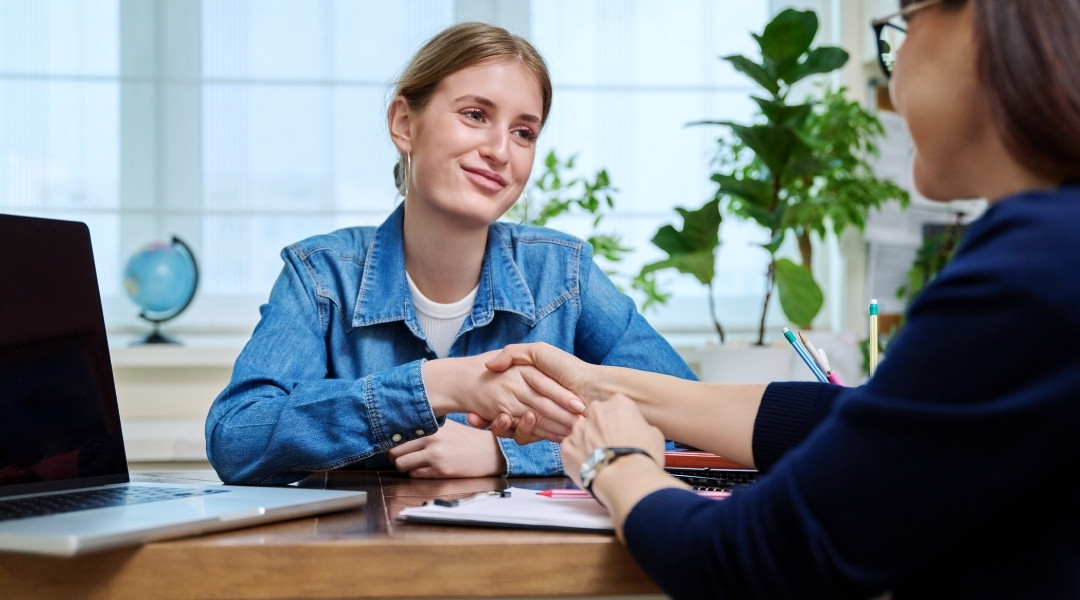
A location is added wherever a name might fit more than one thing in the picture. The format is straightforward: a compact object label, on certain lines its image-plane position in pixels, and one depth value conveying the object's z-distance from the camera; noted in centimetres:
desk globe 254
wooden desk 74
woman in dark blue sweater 60
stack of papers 80
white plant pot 214
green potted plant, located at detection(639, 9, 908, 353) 221
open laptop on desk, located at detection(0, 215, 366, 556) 81
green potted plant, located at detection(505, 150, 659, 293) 251
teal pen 118
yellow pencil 114
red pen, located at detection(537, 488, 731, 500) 97
